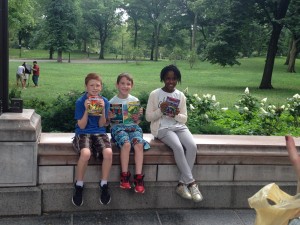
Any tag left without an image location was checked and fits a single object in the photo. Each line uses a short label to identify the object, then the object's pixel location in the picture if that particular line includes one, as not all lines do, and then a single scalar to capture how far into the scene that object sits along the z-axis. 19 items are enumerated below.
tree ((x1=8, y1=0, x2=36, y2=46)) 16.17
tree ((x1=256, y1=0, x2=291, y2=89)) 17.21
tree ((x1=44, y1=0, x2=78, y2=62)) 40.25
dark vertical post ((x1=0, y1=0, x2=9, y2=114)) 3.29
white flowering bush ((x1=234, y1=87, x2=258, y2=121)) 6.16
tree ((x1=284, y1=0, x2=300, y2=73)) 15.89
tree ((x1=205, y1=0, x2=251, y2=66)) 16.78
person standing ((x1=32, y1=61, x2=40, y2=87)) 17.10
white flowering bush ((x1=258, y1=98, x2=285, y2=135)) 5.33
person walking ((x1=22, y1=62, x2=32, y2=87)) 17.15
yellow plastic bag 2.04
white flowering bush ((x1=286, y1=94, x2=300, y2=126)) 5.83
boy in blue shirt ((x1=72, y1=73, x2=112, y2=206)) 3.17
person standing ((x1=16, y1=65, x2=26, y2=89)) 16.21
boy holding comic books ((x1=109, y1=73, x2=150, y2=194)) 3.25
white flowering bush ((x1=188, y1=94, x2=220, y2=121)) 5.84
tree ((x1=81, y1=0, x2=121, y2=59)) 56.21
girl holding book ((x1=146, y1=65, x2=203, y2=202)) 3.35
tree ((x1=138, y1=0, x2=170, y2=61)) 53.70
